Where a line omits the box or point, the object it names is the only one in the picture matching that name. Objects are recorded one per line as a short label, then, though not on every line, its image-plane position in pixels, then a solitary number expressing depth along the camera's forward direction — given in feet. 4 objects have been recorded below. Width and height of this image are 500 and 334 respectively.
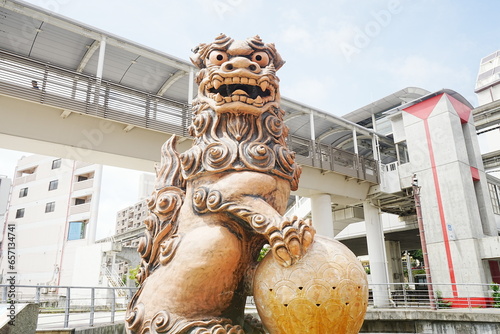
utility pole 35.70
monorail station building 25.94
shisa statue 7.45
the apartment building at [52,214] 81.00
